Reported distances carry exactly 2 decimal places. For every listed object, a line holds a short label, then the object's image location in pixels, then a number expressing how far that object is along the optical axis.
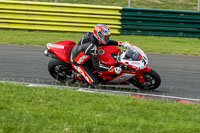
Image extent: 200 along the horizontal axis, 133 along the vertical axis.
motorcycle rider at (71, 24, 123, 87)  17.28
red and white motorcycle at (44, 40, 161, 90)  17.27
